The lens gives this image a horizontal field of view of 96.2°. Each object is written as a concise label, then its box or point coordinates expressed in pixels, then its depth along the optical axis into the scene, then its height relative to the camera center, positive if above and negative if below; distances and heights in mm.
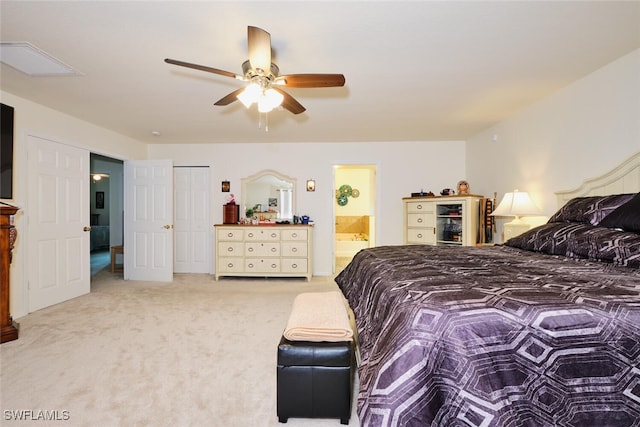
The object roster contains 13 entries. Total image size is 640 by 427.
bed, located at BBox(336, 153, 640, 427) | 952 -514
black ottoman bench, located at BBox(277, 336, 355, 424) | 1442 -860
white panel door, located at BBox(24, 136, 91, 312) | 3250 -159
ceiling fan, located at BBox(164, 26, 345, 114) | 1746 +898
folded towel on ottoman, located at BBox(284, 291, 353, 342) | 1500 -633
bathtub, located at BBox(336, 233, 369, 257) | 6828 -860
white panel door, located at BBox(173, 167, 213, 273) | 5199 -191
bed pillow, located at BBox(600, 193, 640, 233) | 1715 -41
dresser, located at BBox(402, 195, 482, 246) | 3959 -149
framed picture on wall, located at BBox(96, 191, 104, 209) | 8500 +321
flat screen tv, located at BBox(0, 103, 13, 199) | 2885 +573
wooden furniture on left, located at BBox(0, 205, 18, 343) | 2434 -529
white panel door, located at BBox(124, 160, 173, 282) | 4602 -172
